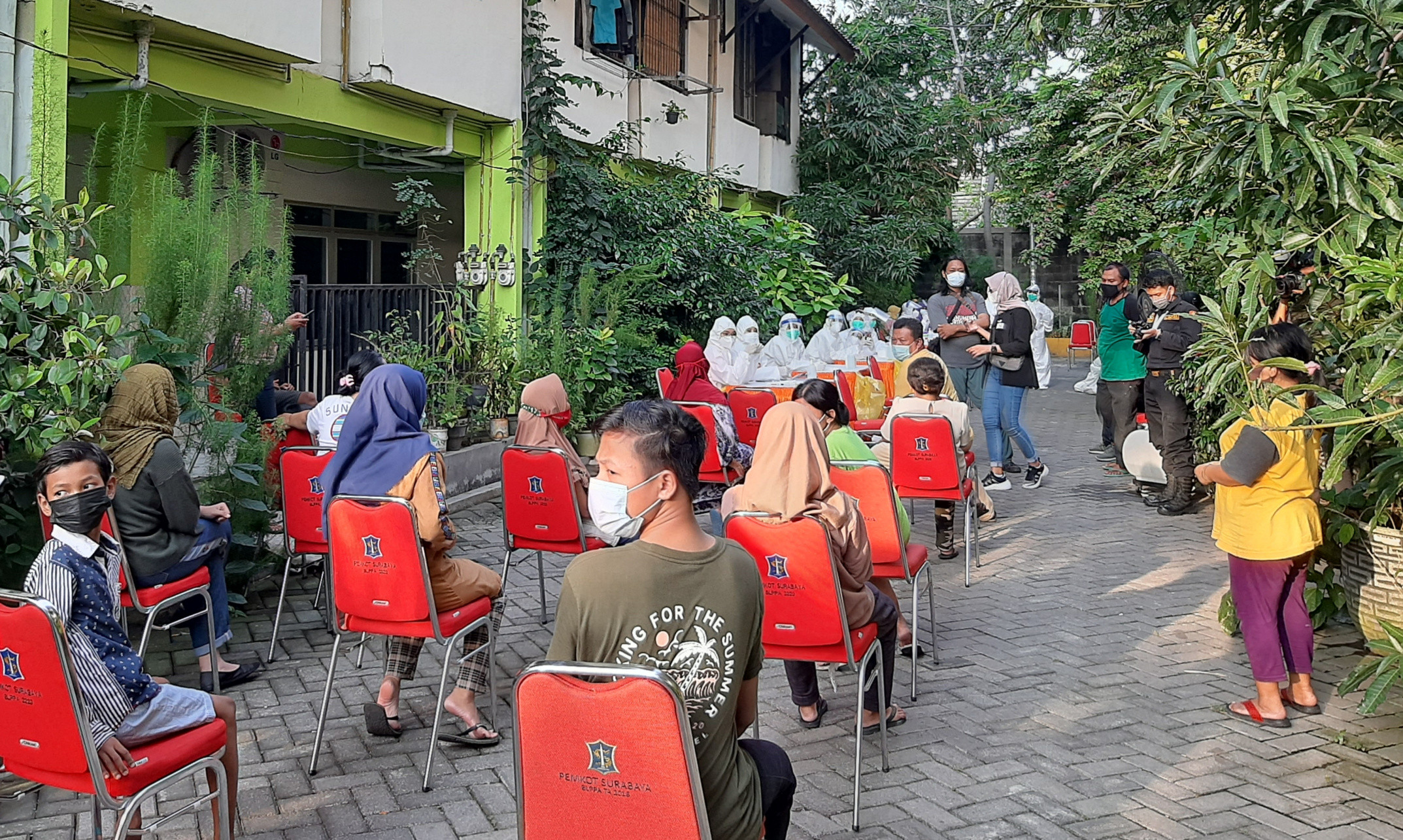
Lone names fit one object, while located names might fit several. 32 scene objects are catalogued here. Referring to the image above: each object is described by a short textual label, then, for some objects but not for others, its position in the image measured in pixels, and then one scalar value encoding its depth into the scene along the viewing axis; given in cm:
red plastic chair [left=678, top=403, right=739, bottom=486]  717
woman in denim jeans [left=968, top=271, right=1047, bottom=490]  949
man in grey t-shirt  987
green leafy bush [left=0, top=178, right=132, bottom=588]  444
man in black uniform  850
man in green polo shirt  933
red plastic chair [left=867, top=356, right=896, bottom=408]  1117
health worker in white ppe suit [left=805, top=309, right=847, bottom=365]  1132
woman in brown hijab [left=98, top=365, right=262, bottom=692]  457
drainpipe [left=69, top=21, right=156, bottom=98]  673
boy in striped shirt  290
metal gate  850
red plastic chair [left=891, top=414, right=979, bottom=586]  678
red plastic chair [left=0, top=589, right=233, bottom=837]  269
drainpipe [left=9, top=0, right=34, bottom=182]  545
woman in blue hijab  431
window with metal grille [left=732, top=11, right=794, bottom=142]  1786
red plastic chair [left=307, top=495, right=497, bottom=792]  404
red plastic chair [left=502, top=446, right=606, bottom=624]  551
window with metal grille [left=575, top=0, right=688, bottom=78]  1237
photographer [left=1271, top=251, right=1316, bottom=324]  532
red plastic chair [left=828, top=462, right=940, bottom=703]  487
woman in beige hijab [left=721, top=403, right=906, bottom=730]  391
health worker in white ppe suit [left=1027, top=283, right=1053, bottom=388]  1741
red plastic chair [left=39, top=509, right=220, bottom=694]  446
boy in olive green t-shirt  248
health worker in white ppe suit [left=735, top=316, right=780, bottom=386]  1065
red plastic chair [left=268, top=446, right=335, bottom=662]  536
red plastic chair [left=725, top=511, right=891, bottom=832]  383
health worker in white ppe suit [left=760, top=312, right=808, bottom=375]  1098
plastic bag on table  1023
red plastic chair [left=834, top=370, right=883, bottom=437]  855
